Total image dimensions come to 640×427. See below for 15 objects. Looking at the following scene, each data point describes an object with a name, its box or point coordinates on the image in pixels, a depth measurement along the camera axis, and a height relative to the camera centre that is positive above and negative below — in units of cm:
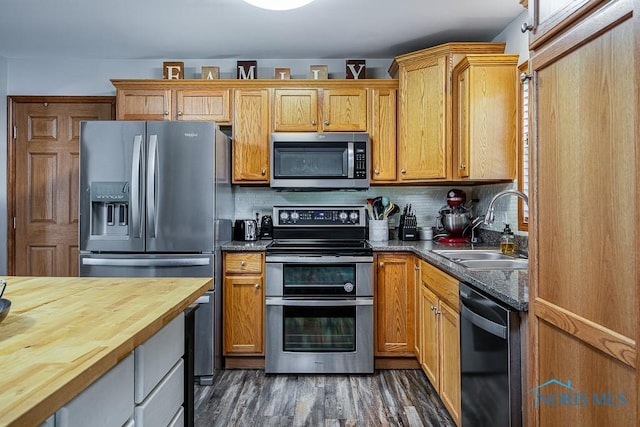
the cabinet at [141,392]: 80 -41
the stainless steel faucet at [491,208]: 207 +4
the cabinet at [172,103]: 335 +90
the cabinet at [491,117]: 276 +65
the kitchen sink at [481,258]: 229 -25
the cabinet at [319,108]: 333 +86
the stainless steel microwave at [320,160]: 323 +44
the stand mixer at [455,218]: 321 -1
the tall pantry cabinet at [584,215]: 87 +0
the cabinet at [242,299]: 303 -59
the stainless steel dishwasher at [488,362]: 145 -56
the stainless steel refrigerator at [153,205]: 284 +8
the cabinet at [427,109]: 300 +79
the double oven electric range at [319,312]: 295 -67
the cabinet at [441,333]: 206 -65
